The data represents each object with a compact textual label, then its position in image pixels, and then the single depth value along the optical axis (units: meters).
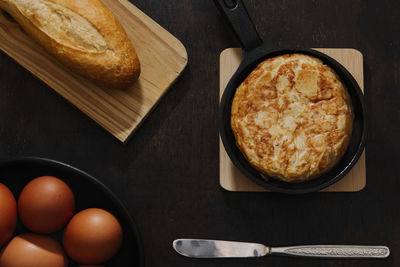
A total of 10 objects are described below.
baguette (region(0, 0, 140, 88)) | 1.06
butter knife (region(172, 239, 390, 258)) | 1.13
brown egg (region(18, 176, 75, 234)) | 1.00
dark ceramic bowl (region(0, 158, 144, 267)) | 1.09
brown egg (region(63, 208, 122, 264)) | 1.01
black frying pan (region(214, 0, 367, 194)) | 1.08
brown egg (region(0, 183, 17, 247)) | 1.00
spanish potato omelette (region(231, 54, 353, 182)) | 1.05
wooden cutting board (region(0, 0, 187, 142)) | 1.14
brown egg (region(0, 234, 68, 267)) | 0.98
